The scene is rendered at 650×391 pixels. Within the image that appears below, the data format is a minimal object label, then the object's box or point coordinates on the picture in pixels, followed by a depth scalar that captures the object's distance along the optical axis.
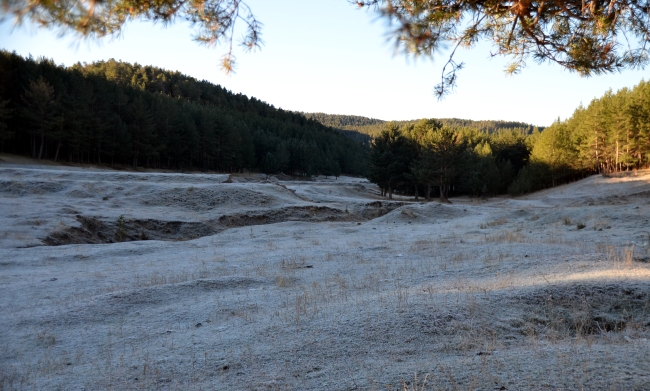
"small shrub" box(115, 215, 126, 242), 16.80
